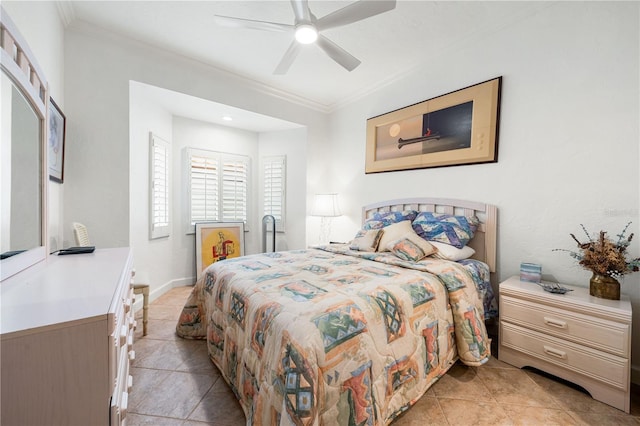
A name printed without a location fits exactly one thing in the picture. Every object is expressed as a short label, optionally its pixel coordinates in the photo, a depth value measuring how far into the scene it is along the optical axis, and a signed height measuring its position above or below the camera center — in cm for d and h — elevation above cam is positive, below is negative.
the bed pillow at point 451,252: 232 -37
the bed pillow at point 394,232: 257 -22
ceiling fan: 175 +138
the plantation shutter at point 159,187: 325 +25
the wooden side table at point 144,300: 231 -86
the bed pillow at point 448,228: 241 -17
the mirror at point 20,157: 102 +21
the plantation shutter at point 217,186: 395 +34
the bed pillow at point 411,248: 225 -34
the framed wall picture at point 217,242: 389 -55
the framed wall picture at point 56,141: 189 +50
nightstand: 151 -81
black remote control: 164 -30
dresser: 58 -38
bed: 109 -65
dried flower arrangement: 164 -28
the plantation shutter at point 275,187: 442 +37
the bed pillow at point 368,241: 265 -33
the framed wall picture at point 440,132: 248 +90
